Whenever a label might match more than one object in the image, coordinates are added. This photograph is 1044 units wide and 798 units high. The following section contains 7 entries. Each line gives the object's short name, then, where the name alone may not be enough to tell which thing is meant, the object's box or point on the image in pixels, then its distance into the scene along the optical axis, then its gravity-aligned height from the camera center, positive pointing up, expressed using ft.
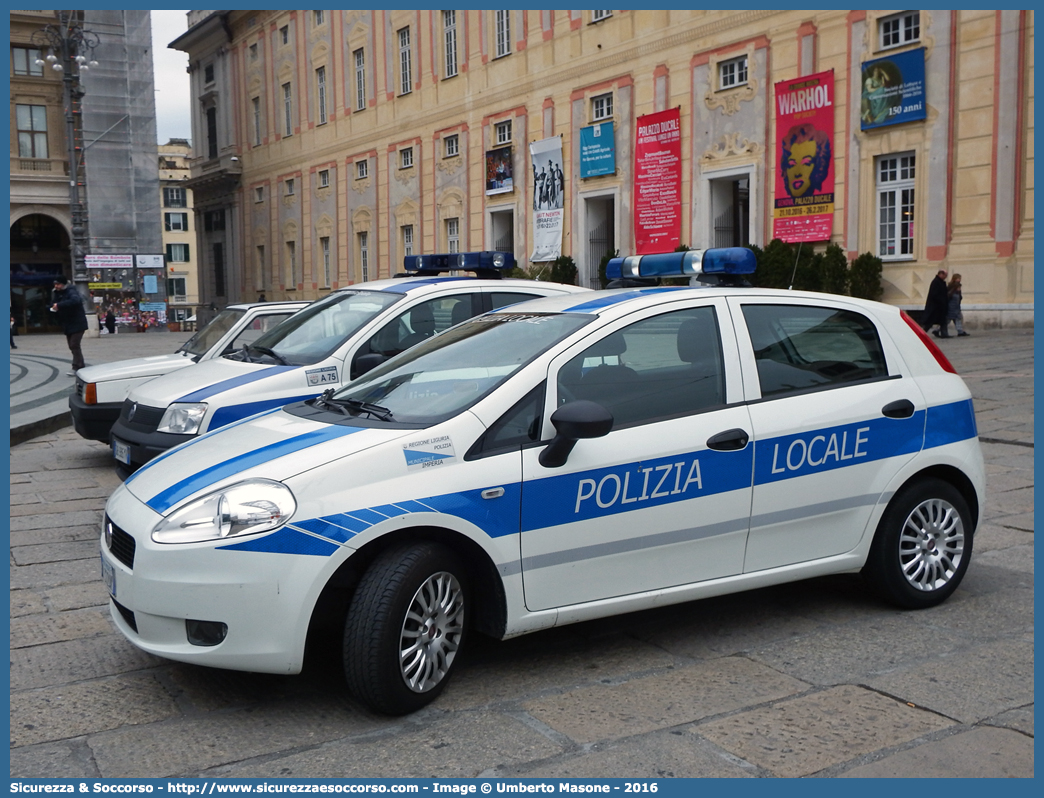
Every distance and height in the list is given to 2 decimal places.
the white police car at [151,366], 31.99 -2.27
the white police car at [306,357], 25.20 -1.65
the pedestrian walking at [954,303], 70.79 -1.67
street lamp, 132.36 +24.37
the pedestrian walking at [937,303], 70.33 -1.64
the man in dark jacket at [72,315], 63.31 -1.35
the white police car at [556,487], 12.76 -2.63
